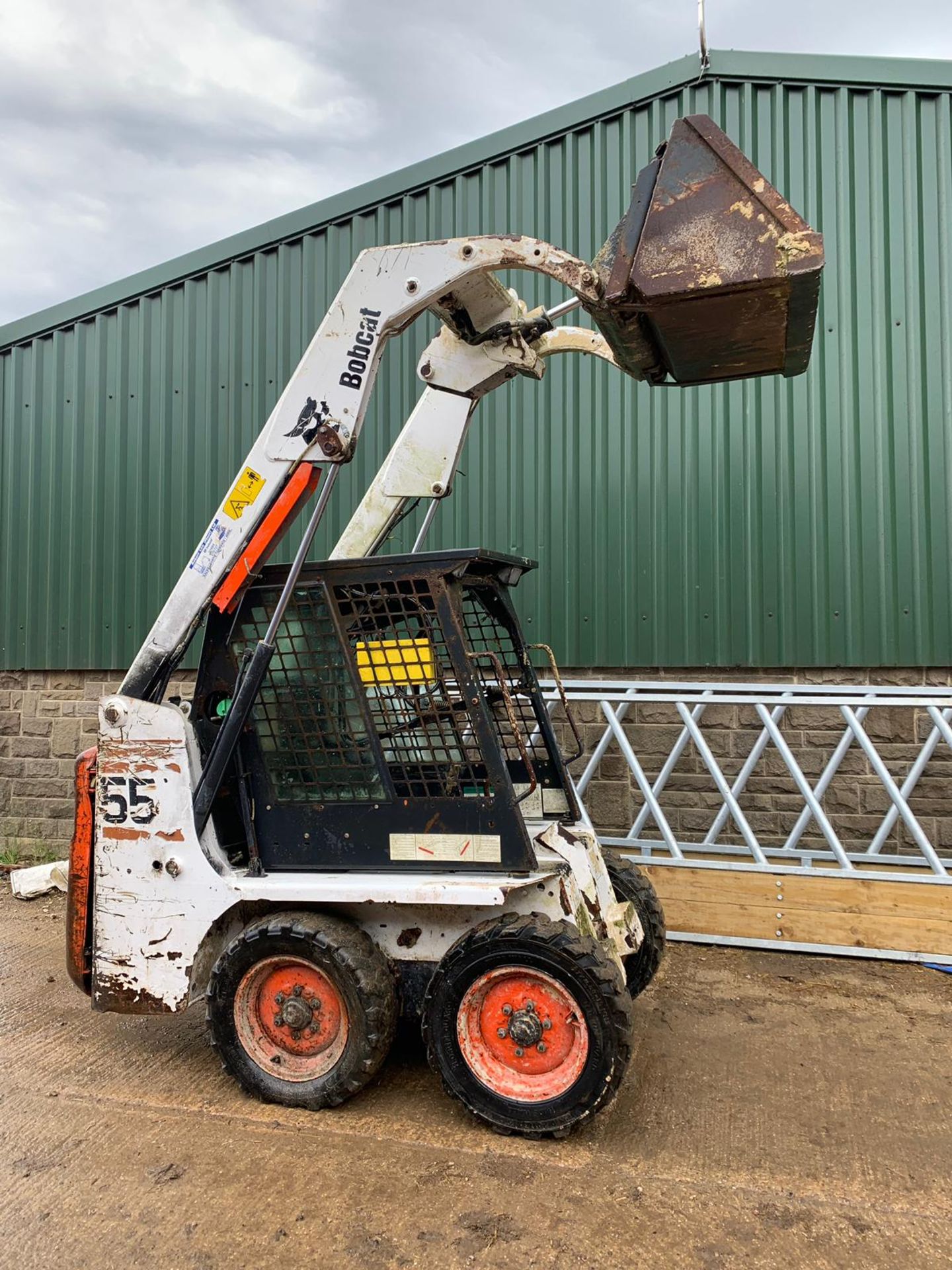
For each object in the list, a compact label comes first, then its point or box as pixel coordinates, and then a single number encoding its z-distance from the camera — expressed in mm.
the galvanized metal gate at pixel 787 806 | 5391
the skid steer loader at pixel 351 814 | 3332
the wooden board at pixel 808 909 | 5266
